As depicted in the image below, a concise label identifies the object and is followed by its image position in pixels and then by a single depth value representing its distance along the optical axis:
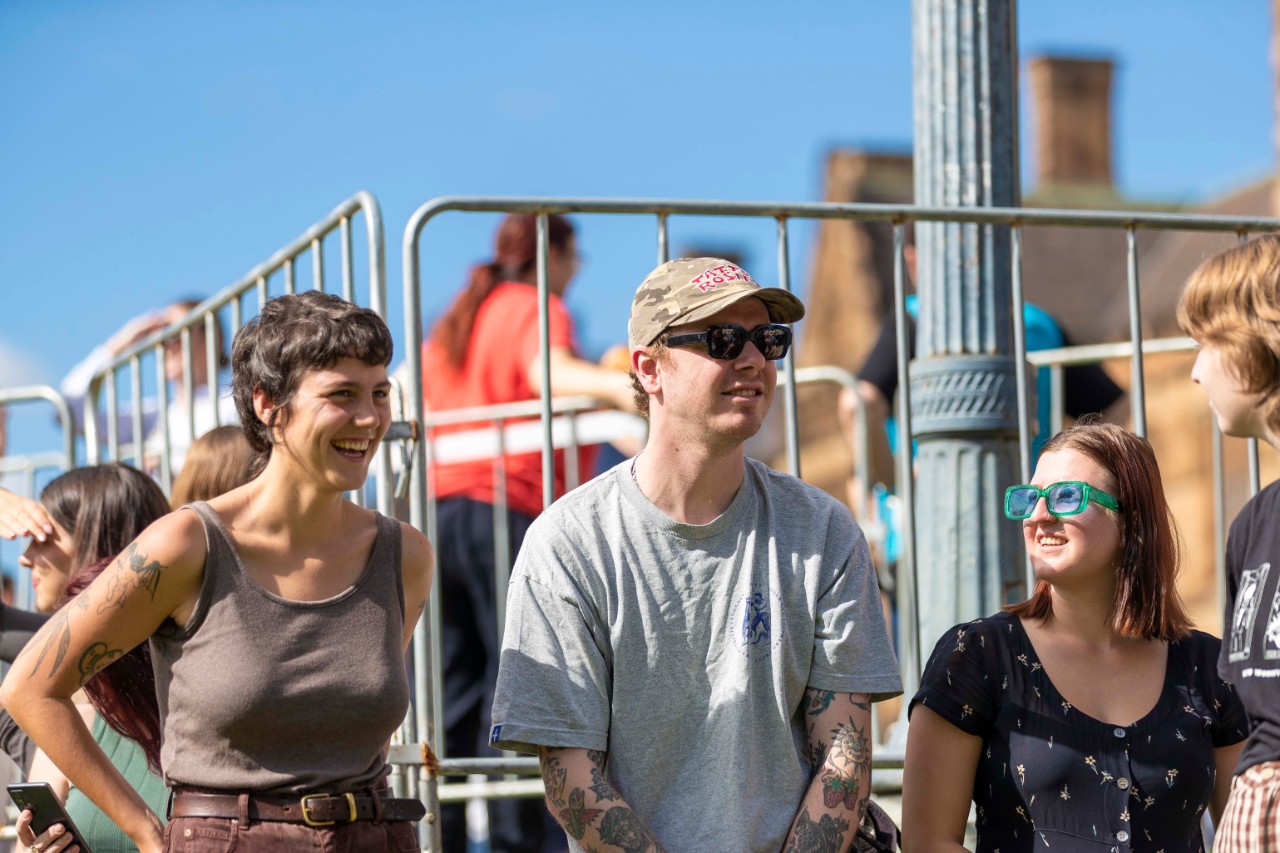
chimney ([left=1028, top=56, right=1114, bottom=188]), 48.47
